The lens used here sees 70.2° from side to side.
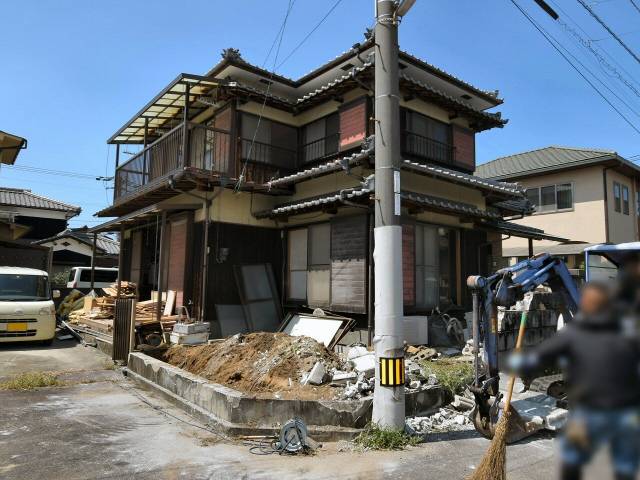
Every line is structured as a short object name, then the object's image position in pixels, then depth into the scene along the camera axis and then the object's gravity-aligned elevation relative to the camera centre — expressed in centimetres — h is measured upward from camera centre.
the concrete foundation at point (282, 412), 600 -173
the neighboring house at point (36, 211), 2419 +391
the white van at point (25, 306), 1243 -65
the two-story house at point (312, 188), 1142 +275
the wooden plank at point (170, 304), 1314 -55
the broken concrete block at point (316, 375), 725 -142
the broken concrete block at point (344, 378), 721 -144
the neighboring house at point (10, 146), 1869 +581
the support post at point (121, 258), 1702 +104
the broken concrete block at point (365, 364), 720 -128
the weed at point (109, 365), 1050 -190
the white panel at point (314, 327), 1073 -100
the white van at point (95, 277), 2336 +34
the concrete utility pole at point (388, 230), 587 +77
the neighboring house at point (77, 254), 2897 +201
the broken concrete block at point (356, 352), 869 -127
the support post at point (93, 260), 1745 +91
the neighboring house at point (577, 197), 1981 +426
